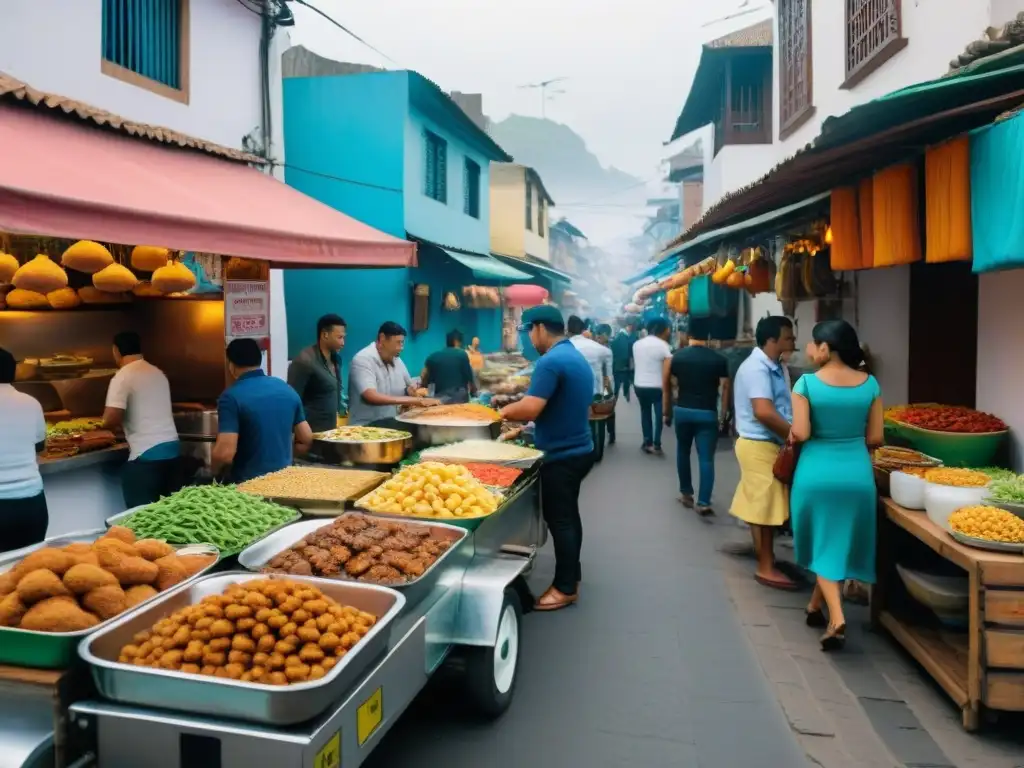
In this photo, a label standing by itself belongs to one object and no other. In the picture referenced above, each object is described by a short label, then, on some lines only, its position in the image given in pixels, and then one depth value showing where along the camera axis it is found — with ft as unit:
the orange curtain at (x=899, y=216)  17.93
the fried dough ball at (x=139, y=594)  9.96
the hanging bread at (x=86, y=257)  18.72
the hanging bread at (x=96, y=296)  28.37
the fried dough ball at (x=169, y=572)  10.65
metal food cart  8.14
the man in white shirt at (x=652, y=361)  41.22
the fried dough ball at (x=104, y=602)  9.48
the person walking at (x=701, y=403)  29.25
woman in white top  15.92
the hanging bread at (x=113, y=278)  19.79
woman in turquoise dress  16.74
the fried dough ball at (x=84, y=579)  9.43
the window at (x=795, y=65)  39.09
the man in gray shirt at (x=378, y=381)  25.85
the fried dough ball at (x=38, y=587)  9.11
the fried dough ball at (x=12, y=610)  8.84
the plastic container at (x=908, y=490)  16.11
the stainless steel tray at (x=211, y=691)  8.12
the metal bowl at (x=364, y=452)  19.75
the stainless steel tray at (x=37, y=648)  8.43
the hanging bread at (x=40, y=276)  18.53
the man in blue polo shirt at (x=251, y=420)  17.40
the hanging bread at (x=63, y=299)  26.78
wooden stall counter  13.07
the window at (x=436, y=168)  55.47
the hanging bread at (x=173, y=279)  21.16
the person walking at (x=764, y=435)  21.25
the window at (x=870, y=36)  27.07
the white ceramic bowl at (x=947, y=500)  14.62
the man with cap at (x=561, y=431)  19.21
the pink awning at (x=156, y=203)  12.95
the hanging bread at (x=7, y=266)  19.84
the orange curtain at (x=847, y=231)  20.92
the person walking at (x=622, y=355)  59.41
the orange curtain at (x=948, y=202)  15.08
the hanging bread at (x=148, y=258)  21.54
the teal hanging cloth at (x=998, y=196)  13.15
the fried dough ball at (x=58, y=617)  8.77
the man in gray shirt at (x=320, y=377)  24.32
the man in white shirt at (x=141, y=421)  20.49
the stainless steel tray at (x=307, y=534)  11.67
